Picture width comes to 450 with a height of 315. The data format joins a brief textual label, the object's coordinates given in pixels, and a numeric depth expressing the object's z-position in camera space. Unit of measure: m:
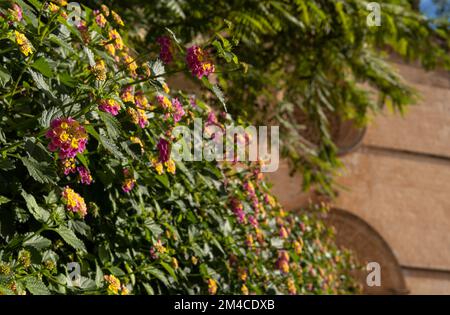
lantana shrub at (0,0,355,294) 1.94
